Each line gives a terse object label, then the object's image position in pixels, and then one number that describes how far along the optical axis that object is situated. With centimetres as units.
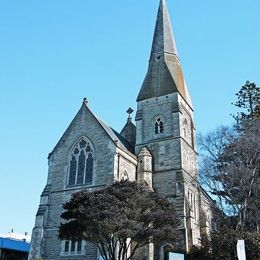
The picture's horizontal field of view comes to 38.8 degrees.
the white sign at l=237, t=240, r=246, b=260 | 1472
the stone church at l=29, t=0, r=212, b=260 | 2988
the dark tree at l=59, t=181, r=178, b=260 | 2147
